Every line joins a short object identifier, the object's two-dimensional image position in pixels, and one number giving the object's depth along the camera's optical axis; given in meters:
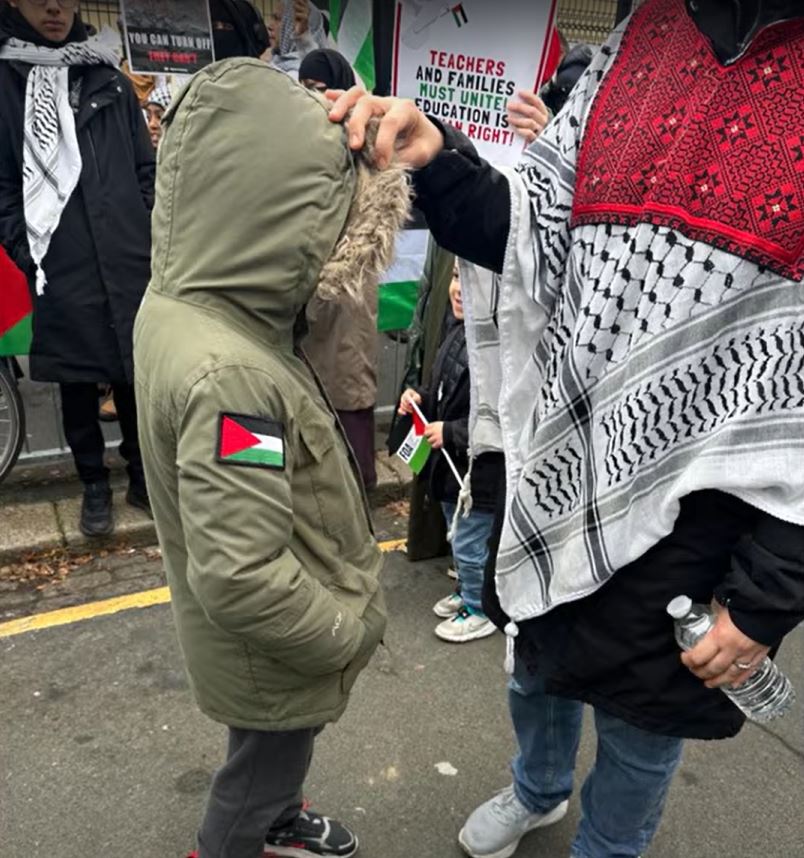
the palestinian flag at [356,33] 4.19
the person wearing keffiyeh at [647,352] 1.20
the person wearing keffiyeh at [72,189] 3.12
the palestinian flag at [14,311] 3.67
